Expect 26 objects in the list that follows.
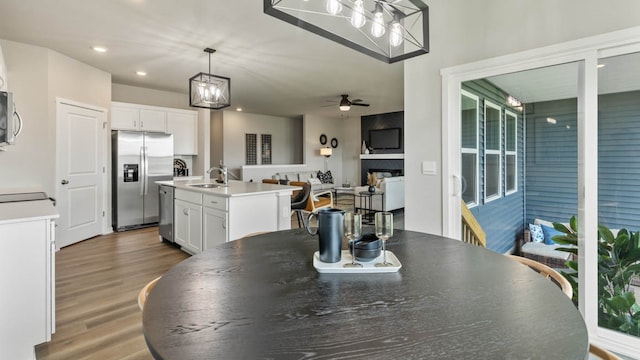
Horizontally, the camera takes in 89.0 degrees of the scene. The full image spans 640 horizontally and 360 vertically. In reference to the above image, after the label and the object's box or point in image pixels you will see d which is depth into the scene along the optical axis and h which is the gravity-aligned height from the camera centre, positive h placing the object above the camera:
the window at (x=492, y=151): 2.85 +0.22
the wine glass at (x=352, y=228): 1.20 -0.19
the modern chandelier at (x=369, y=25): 1.33 +0.71
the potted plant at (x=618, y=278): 2.02 -0.65
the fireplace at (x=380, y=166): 9.57 +0.29
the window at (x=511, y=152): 2.74 +0.20
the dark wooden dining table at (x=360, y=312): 0.65 -0.34
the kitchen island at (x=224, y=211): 3.26 -0.39
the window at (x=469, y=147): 2.80 +0.25
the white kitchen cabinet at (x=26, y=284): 1.75 -0.60
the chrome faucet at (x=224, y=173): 4.18 +0.03
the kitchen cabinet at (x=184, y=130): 6.11 +0.88
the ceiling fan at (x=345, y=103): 6.58 +1.48
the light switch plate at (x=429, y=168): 2.82 +0.07
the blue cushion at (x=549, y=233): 2.41 -0.44
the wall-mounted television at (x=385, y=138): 9.70 +1.15
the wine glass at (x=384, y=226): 1.22 -0.19
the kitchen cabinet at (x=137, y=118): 5.39 +1.02
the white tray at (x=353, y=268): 1.10 -0.31
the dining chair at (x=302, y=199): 4.19 -0.30
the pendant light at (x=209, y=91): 3.76 +1.00
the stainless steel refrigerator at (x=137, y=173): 5.24 +0.06
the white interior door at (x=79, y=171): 4.28 +0.07
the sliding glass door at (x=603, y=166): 2.00 +0.06
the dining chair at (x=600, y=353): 0.84 -0.47
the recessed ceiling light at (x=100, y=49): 3.96 +1.58
